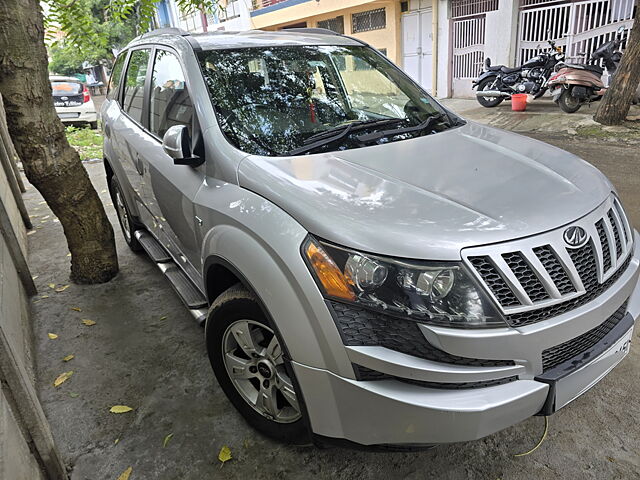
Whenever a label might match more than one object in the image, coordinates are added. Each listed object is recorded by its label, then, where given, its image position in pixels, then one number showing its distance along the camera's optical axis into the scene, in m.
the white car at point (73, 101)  11.62
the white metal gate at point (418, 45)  13.09
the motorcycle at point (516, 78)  9.75
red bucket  9.80
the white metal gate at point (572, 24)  9.32
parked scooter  8.49
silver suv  1.57
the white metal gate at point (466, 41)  11.48
